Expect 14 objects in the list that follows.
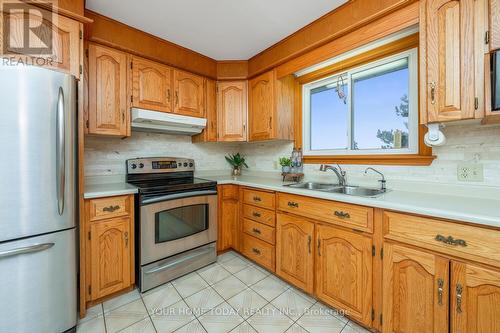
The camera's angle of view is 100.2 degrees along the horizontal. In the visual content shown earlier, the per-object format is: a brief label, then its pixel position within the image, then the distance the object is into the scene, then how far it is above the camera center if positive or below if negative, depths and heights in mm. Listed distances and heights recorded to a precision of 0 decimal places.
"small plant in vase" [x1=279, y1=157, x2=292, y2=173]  2354 +1
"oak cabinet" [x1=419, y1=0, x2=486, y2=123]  1101 +576
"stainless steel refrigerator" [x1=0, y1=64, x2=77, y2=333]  1087 -190
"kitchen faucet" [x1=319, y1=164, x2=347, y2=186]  1928 -95
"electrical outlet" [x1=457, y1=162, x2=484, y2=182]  1327 -55
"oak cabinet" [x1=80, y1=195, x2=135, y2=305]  1526 -637
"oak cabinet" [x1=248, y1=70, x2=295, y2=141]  2326 +667
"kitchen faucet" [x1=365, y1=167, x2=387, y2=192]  1659 -145
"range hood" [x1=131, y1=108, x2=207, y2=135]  1969 +440
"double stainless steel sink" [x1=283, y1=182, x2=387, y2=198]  1725 -222
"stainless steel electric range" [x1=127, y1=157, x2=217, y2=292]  1757 -527
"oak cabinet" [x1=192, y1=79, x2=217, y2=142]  2542 +638
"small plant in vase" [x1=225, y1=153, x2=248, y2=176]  3031 +26
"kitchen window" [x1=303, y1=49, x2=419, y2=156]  1715 +525
